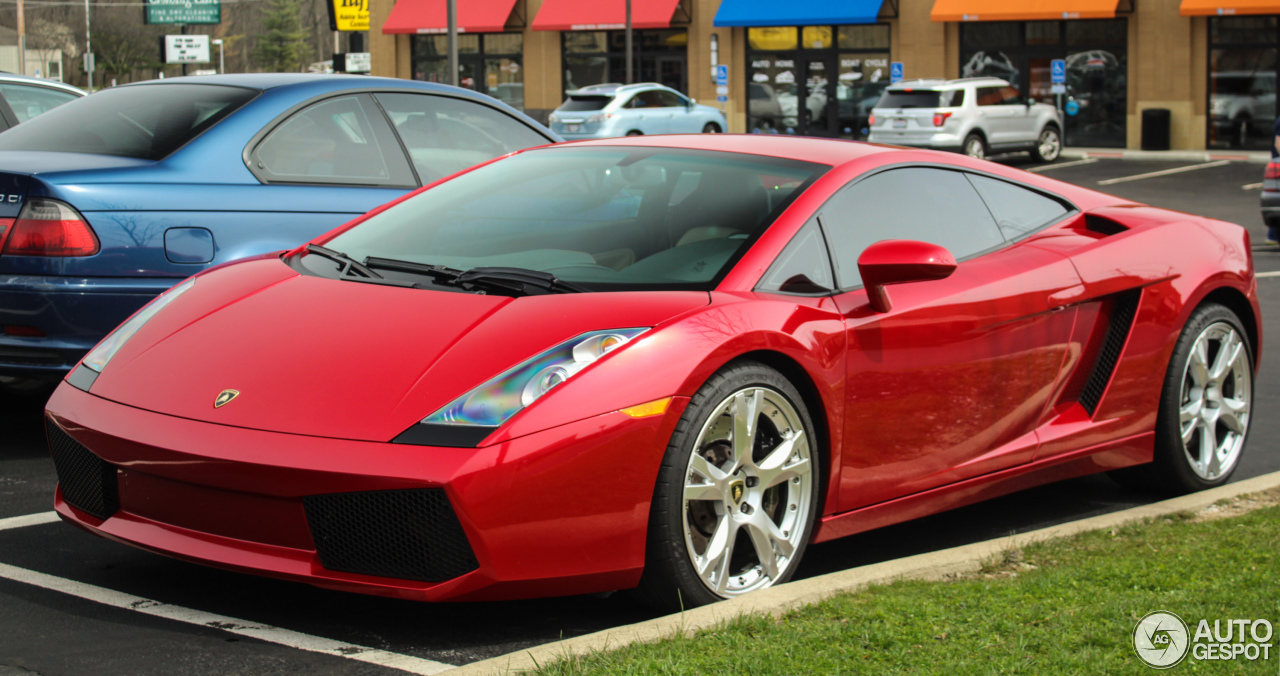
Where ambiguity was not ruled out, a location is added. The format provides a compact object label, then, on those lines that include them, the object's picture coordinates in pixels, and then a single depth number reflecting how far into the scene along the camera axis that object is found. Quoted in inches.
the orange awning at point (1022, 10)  1176.8
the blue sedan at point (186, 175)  197.9
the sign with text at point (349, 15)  1154.7
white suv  1035.9
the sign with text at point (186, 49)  2362.2
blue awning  1305.4
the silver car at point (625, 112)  1107.3
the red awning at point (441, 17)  1502.2
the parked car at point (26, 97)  318.0
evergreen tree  4256.9
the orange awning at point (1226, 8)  1104.8
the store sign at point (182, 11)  2544.3
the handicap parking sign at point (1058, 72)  1190.3
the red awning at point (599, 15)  1416.1
